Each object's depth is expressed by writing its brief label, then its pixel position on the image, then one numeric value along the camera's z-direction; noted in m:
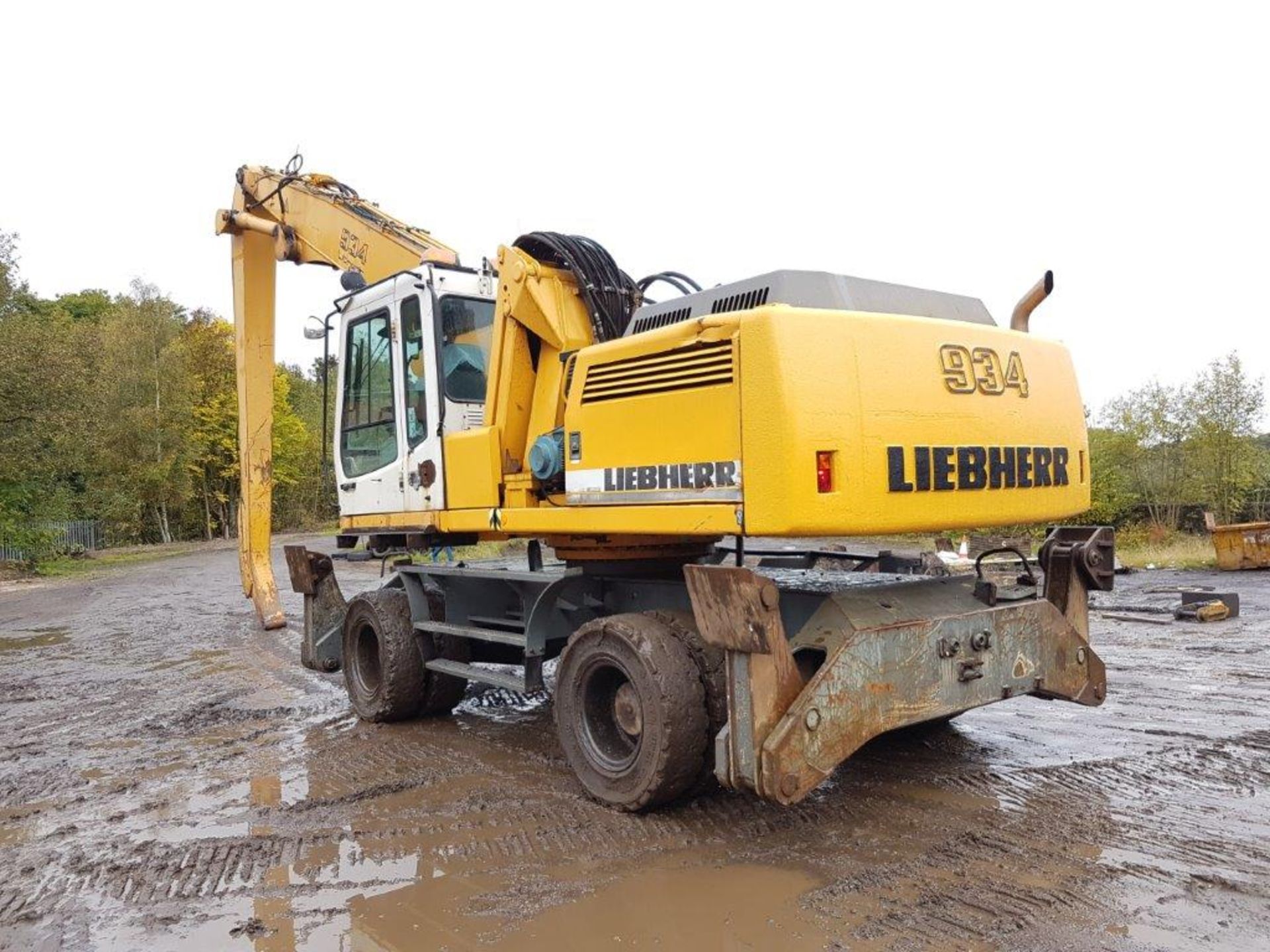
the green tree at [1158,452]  23.48
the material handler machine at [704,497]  3.64
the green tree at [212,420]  41.34
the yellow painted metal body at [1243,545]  13.78
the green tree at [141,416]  36.31
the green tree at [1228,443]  22.16
